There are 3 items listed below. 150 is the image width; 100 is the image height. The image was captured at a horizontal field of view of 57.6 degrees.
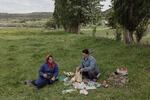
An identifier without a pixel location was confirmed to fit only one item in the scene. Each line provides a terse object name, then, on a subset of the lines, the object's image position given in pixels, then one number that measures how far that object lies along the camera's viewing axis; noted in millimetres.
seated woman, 6033
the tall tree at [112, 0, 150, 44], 9029
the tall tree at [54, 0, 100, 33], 16129
